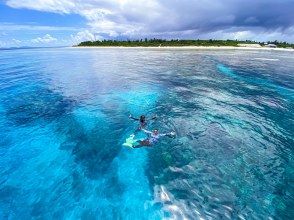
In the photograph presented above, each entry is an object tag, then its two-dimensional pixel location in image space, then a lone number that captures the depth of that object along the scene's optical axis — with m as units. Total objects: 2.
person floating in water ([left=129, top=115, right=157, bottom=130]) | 10.74
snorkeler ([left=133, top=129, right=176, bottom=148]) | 9.66
